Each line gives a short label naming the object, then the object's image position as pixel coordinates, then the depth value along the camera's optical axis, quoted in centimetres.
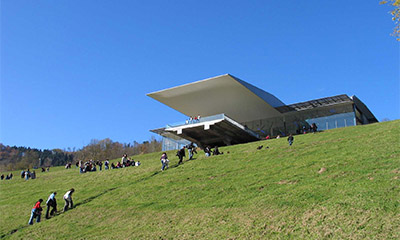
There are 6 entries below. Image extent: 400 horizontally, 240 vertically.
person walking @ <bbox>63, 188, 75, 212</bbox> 1888
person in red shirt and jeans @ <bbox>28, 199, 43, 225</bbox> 1745
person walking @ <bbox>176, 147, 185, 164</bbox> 2625
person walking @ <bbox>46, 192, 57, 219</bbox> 1811
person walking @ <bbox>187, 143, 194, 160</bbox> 2776
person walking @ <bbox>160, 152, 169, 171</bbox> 2469
